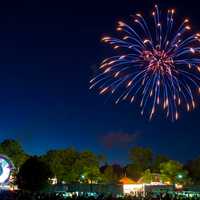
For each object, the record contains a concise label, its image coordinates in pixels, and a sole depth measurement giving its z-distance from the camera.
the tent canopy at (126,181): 85.59
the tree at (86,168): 101.99
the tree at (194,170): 120.19
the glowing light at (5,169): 68.25
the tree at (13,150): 98.88
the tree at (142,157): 133.75
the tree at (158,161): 132.40
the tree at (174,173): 108.04
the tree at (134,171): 129.31
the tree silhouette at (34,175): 51.47
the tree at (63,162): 105.12
